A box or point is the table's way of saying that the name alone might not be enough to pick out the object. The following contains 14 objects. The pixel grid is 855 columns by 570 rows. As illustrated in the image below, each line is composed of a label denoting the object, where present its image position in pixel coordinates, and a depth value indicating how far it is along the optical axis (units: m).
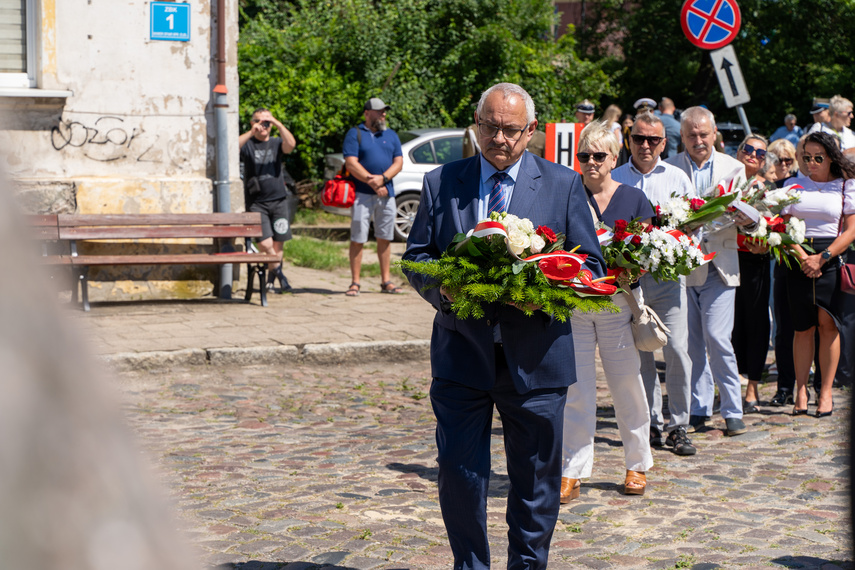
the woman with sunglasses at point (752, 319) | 7.90
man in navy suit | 3.84
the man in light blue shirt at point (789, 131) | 15.72
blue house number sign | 10.94
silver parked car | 17.20
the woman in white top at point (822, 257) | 7.61
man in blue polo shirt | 11.63
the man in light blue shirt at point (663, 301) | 6.47
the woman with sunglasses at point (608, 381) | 5.41
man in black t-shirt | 11.62
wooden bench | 10.27
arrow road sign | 11.05
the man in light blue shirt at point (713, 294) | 7.01
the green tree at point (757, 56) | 29.91
